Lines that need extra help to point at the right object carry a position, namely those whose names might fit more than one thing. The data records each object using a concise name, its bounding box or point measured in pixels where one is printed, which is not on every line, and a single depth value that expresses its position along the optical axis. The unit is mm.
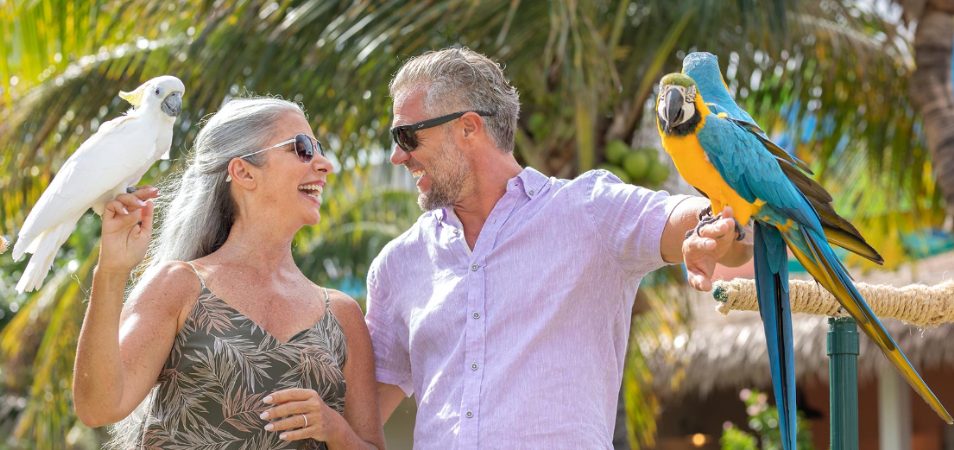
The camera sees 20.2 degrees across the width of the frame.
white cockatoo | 4043
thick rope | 4141
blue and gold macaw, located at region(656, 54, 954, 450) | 3936
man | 4209
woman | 4109
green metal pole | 4238
